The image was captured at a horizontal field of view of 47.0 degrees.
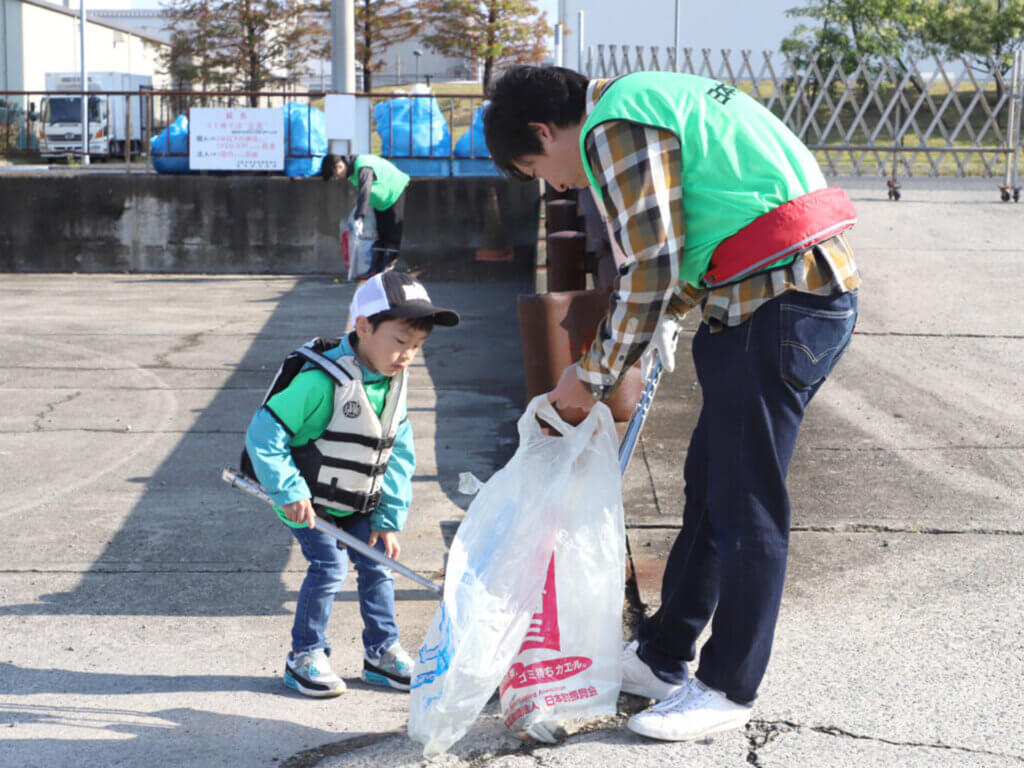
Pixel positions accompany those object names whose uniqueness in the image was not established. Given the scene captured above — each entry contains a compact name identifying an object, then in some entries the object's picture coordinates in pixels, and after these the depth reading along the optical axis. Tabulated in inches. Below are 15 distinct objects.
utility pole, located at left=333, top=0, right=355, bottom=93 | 559.6
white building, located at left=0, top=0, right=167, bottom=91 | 1763.0
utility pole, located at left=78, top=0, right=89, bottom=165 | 872.2
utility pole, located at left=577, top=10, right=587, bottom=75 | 581.0
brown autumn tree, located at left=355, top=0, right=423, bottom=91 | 1508.4
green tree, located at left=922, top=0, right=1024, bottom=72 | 1186.0
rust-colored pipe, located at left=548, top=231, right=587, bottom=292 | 208.2
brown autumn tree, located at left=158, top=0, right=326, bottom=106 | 1430.9
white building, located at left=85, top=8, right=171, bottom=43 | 3130.4
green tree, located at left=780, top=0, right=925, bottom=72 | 1048.8
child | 115.0
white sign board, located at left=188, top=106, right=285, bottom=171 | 561.9
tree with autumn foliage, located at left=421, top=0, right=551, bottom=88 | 1541.6
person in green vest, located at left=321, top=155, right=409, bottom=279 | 382.3
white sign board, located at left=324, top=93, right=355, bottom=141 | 553.9
